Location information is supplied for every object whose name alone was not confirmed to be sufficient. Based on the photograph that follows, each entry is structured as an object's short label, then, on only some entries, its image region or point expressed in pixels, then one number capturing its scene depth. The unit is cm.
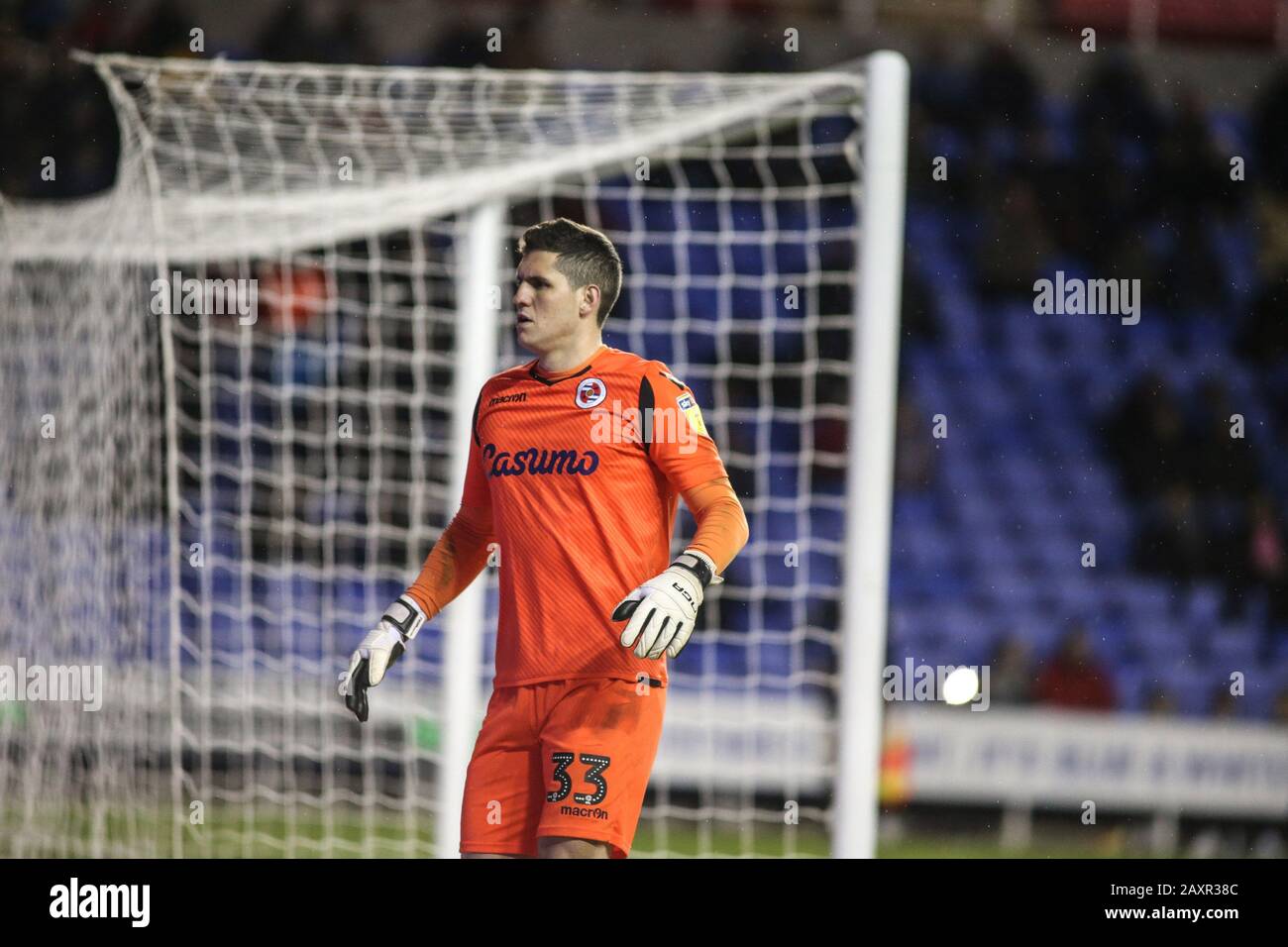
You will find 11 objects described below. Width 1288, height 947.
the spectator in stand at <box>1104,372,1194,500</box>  1711
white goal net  845
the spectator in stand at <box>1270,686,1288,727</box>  1520
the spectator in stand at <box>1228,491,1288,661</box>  1655
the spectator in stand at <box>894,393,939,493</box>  1712
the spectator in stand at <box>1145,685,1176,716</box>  1550
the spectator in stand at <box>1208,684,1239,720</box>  1559
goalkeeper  562
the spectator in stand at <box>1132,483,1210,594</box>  1662
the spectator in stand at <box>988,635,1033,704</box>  1462
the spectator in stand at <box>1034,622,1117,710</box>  1477
